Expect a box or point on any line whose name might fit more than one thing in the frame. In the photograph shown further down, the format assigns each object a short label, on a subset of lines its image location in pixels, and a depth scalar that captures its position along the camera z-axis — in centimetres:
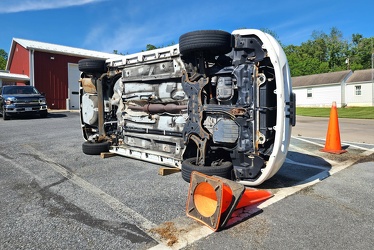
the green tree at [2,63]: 6018
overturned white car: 359
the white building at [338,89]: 3108
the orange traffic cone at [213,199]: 265
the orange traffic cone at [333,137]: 640
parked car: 1411
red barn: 2211
